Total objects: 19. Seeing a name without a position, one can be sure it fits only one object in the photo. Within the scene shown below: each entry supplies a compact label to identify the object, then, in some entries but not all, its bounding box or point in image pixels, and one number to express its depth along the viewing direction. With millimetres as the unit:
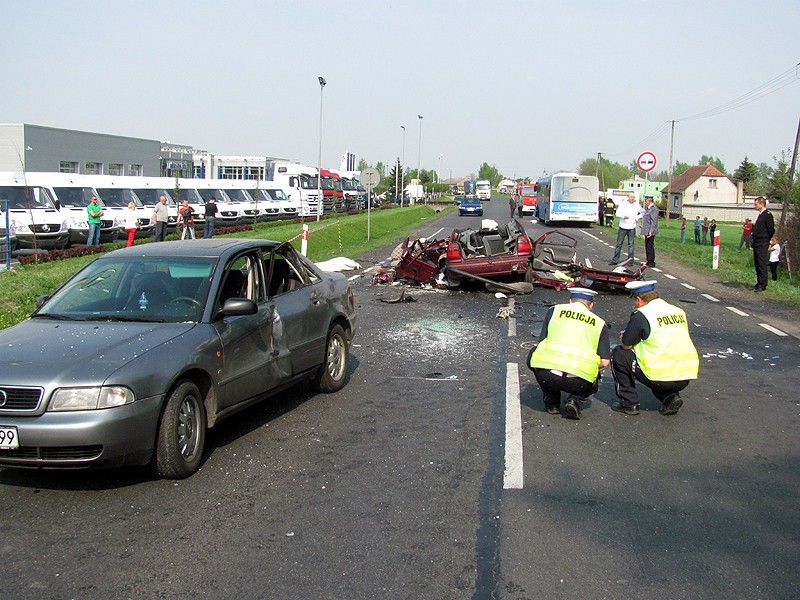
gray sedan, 5152
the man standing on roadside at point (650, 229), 23047
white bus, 46688
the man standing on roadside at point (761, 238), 16844
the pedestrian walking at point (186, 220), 25578
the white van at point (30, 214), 22391
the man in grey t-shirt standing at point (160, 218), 24375
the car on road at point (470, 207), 68875
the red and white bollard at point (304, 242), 21038
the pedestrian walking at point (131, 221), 23500
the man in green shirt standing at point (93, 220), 23531
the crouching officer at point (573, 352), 7219
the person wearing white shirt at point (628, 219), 22422
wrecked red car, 16625
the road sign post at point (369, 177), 30844
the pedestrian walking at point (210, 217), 26484
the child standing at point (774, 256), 19312
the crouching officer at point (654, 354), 7371
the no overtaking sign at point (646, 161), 32444
